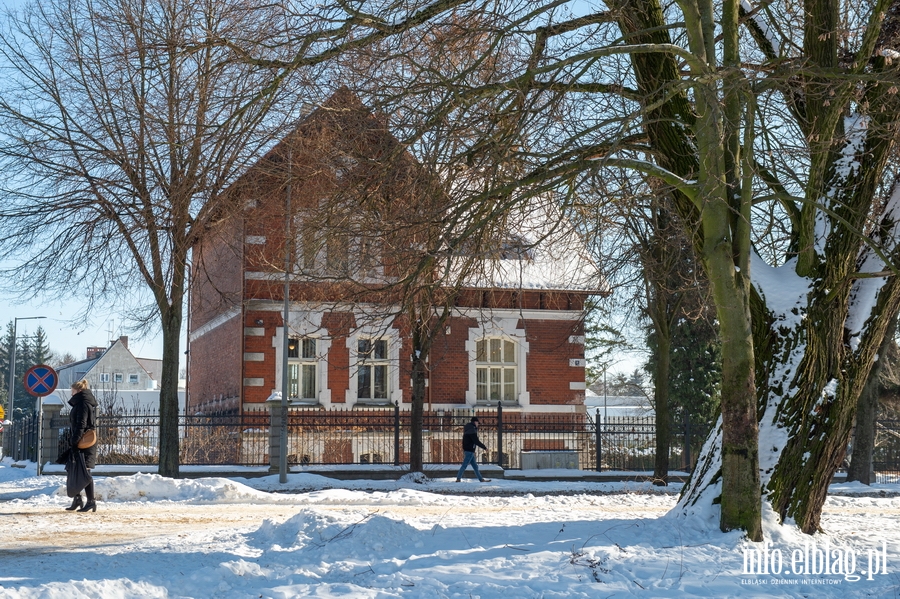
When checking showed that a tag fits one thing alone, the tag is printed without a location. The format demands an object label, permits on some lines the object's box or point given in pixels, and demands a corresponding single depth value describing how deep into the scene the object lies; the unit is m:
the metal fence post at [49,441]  23.06
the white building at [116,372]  85.81
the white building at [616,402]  100.07
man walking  21.72
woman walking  13.23
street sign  19.50
